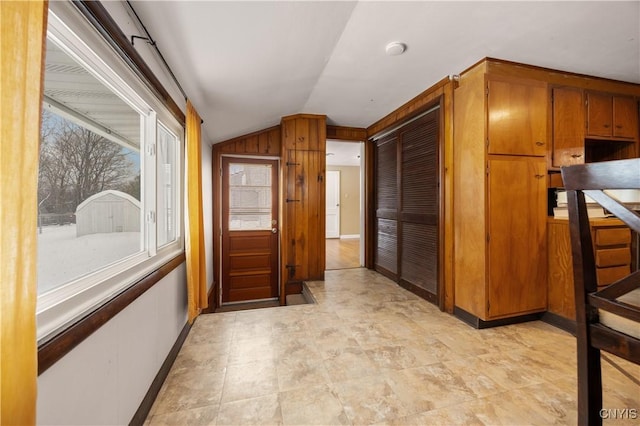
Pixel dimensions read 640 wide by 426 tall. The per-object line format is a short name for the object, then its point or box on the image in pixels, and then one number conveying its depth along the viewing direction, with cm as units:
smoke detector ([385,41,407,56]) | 186
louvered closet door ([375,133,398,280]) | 347
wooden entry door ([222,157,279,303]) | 382
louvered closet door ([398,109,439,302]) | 268
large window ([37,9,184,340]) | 86
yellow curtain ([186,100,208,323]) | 213
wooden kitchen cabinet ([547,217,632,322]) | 204
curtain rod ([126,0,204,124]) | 120
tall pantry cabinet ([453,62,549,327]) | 209
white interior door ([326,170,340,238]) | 777
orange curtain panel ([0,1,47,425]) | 52
